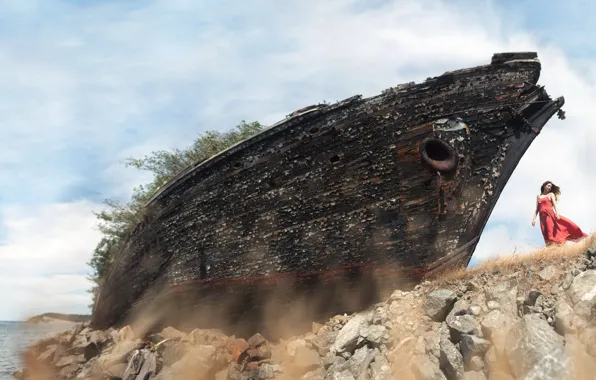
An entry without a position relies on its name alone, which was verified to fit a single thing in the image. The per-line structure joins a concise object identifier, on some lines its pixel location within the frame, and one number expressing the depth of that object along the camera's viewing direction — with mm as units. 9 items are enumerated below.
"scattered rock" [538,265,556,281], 5582
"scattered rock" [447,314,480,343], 5332
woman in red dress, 7441
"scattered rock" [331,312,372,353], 6656
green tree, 16842
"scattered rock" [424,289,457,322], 6086
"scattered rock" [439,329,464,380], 5125
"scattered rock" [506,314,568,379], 4473
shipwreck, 7387
